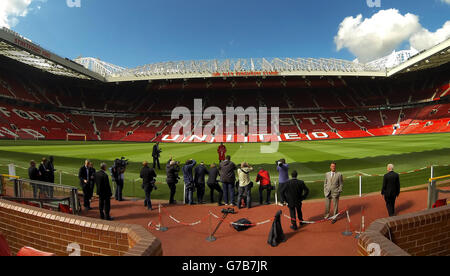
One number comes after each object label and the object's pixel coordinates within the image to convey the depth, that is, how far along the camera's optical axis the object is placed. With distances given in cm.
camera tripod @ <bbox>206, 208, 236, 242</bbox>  559
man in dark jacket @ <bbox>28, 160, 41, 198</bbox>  801
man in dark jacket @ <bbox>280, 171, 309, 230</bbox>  596
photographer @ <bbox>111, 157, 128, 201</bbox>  842
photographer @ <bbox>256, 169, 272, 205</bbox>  785
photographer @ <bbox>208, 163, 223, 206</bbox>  815
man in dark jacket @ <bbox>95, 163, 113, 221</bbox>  647
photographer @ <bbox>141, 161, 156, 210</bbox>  763
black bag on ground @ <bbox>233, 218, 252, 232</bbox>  598
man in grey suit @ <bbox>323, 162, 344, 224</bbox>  630
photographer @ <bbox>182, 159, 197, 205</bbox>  811
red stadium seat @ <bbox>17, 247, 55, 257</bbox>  247
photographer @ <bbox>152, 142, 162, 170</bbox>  1473
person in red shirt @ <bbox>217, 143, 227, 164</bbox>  1433
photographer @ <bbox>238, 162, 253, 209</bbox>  745
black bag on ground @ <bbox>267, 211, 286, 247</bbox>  512
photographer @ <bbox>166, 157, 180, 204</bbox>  800
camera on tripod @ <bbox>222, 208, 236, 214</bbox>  731
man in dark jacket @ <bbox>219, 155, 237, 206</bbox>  771
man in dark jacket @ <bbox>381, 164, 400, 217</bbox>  602
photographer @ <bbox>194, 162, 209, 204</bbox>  832
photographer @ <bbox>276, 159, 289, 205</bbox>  764
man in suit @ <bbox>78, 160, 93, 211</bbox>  803
